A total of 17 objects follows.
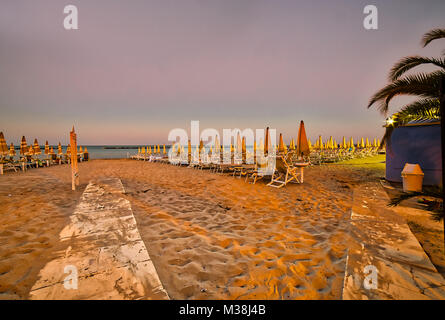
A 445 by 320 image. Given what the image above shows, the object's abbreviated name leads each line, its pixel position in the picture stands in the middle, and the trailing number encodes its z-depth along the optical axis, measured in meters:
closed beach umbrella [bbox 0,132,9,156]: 10.68
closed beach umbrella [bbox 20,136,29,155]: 13.85
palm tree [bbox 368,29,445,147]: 3.88
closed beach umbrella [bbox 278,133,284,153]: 14.06
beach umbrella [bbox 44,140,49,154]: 17.44
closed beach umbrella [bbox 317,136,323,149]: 19.79
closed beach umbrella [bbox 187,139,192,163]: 14.66
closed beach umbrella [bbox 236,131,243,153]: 12.44
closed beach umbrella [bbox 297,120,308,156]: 7.91
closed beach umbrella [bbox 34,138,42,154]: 15.18
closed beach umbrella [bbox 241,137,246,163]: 12.29
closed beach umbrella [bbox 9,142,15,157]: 13.13
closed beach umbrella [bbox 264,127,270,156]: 10.17
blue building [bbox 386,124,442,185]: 6.24
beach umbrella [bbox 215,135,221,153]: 14.52
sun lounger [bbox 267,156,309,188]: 7.00
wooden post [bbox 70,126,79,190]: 5.78
